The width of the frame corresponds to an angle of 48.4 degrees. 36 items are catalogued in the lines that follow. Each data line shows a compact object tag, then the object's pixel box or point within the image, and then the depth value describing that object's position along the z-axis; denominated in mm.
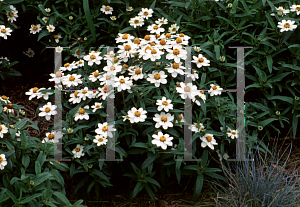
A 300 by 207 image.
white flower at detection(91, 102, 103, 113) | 2611
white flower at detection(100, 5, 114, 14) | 3649
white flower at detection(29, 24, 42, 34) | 3684
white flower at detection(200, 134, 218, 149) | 2561
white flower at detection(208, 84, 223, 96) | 2719
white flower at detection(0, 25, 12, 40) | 3322
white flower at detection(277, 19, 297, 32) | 2916
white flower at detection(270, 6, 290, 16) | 3160
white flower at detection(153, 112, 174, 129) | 2459
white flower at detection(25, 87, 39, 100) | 2704
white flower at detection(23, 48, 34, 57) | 4090
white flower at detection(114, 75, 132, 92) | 2469
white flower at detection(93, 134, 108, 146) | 2425
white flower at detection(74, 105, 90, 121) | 2570
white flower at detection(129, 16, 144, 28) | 3473
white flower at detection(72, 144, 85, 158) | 2500
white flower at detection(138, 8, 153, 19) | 3488
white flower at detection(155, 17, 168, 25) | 3401
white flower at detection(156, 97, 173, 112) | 2450
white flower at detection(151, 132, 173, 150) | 2373
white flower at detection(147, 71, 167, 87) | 2611
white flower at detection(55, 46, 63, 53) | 3604
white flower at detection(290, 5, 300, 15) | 3076
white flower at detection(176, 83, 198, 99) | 2520
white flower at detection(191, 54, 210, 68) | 2867
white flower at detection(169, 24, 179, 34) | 3318
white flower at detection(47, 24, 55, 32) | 3627
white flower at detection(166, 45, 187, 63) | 2600
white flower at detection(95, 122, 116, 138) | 2455
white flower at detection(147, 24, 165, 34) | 3051
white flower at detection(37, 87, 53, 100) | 2700
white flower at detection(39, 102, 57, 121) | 2604
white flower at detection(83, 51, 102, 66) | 2904
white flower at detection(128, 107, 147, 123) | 2445
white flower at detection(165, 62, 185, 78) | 2599
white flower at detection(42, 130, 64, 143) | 2533
